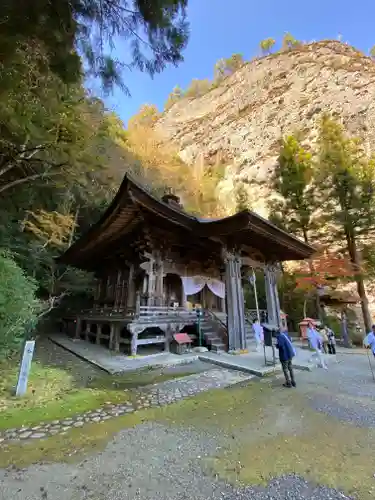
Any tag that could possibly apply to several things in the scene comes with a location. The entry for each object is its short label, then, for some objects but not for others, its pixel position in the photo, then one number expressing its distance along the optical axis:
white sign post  4.36
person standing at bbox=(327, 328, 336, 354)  8.29
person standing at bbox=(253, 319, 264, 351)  8.60
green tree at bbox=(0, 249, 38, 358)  4.77
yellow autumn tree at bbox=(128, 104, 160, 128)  49.62
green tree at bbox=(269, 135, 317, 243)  15.36
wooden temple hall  7.88
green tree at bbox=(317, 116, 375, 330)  13.13
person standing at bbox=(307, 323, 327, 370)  6.42
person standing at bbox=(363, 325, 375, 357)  5.54
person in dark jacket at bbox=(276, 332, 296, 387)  4.80
